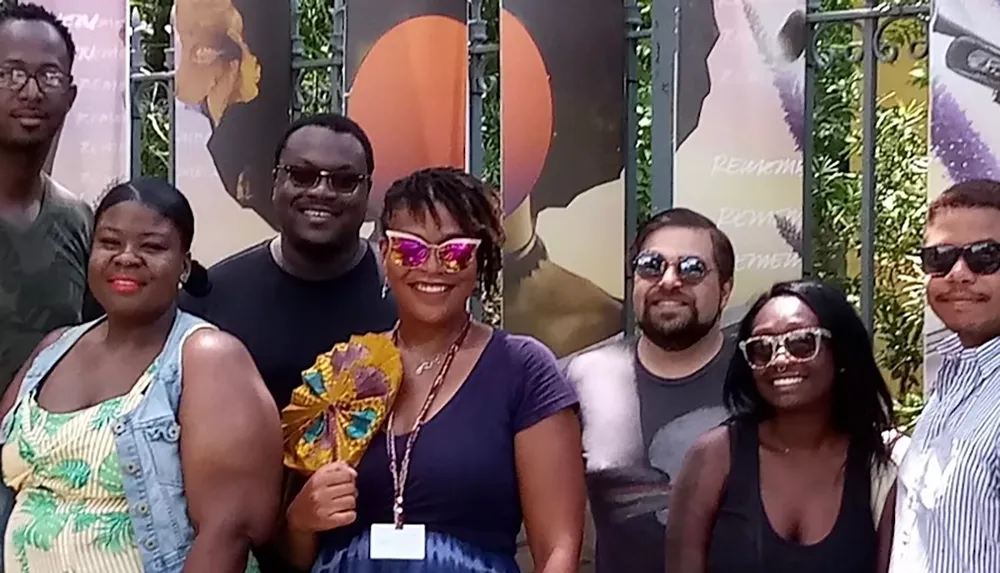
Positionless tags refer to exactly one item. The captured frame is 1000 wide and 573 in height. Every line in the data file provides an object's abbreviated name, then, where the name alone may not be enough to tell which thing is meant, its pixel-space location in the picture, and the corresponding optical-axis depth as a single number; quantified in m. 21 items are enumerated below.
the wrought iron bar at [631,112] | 5.18
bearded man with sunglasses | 3.87
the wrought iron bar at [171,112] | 5.93
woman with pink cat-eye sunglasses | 3.01
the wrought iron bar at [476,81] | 5.45
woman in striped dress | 3.02
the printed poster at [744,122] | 4.79
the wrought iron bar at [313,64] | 5.68
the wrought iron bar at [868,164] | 4.86
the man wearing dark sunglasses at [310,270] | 3.81
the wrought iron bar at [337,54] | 5.63
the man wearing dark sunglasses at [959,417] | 2.77
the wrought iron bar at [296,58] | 5.82
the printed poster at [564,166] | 5.09
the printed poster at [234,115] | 5.75
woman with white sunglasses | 3.22
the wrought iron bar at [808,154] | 4.84
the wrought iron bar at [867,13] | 4.77
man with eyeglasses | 4.00
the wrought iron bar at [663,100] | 5.03
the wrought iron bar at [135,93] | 6.27
